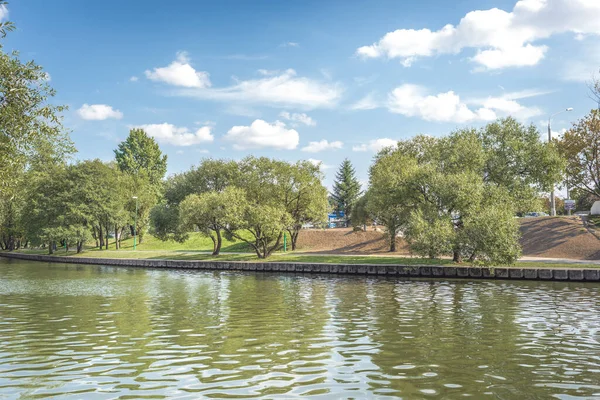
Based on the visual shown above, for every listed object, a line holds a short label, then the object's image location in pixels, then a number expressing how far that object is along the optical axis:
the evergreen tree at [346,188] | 99.56
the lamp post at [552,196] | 57.38
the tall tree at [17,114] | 22.88
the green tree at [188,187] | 76.38
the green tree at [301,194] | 59.97
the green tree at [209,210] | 51.97
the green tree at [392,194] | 43.81
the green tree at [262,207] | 50.75
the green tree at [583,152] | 56.53
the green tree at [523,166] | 48.31
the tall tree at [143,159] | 99.38
